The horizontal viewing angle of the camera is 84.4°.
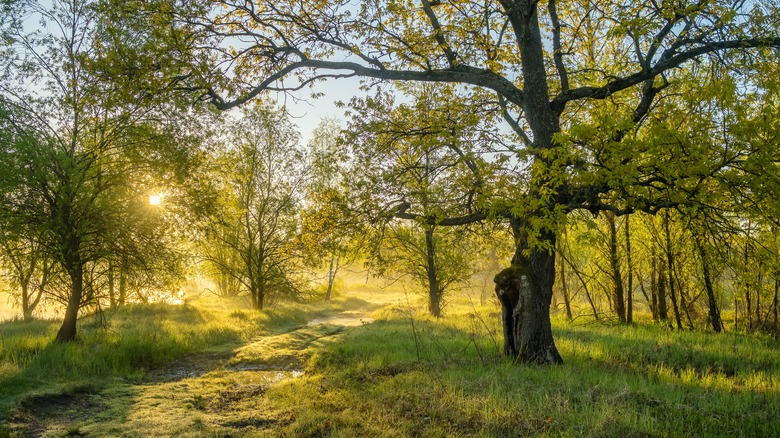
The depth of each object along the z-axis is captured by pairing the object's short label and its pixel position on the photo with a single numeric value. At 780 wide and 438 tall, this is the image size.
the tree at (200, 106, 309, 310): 23.94
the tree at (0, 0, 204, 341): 10.95
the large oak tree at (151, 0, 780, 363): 7.25
